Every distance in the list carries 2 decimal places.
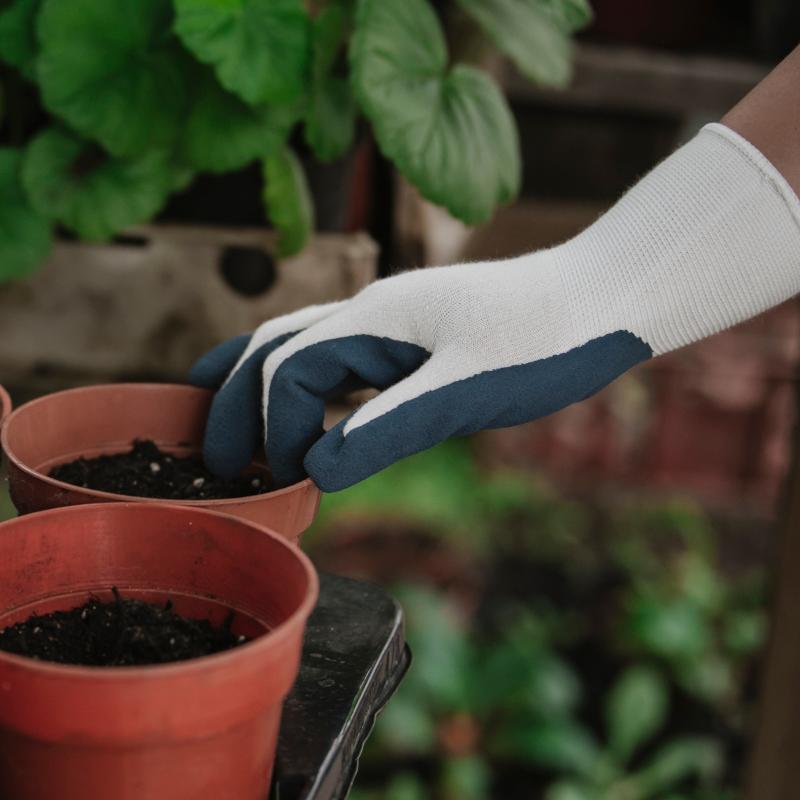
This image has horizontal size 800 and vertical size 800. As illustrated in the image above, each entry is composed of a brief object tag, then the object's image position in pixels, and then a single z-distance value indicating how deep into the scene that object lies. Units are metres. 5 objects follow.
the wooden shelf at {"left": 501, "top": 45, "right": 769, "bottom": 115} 1.67
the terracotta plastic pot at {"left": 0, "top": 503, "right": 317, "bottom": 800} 0.89
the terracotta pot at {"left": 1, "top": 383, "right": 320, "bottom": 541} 1.02
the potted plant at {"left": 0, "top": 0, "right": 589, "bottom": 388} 1.32
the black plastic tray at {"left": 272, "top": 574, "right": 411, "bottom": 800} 0.97
